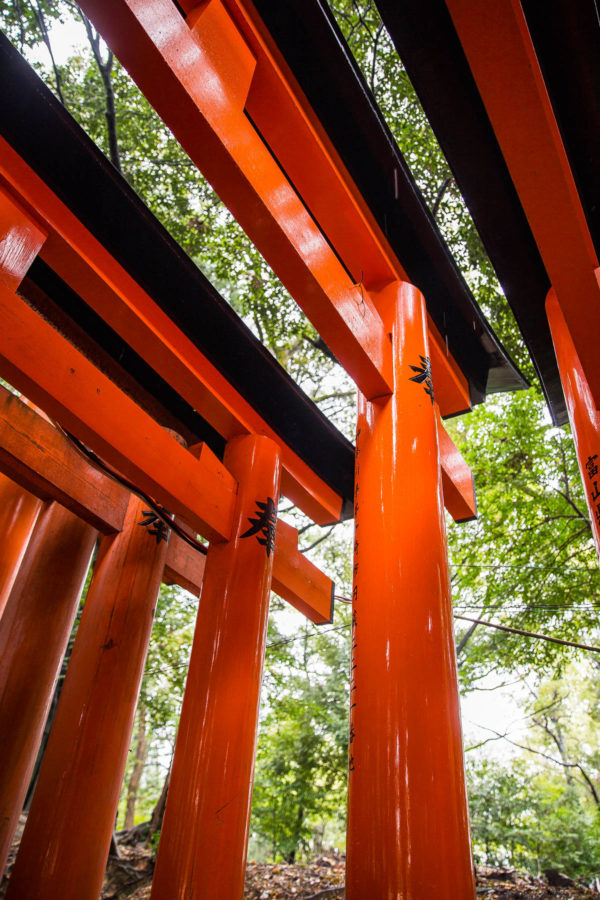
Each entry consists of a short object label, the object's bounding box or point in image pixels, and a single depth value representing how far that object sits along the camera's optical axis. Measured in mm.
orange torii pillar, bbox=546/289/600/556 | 3279
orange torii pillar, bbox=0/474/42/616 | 4668
